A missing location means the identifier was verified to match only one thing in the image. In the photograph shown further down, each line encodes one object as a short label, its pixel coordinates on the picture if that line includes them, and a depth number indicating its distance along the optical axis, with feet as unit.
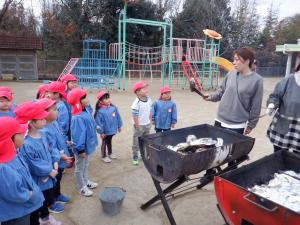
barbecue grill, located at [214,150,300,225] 5.04
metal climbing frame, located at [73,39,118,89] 33.83
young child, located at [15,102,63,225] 6.49
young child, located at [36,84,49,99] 10.36
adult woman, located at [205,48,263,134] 8.49
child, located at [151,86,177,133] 12.14
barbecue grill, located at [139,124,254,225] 6.66
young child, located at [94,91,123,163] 11.80
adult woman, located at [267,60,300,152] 7.50
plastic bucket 8.22
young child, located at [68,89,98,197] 8.99
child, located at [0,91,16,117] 9.59
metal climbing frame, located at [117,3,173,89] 32.32
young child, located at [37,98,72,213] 7.22
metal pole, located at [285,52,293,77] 39.67
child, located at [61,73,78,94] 12.16
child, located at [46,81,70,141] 9.98
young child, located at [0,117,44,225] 5.29
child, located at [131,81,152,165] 11.83
